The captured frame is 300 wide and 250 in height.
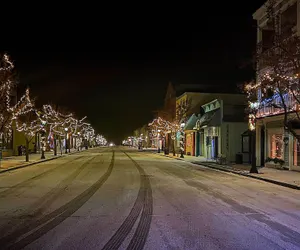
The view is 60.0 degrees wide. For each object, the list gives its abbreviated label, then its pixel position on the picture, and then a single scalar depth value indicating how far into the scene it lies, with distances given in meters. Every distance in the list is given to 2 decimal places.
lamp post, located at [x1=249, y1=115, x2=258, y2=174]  15.75
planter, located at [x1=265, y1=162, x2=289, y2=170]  17.80
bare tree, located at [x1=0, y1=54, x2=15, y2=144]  18.15
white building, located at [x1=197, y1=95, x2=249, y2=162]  26.47
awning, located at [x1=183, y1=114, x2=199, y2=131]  35.77
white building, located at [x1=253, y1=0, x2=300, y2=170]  17.25
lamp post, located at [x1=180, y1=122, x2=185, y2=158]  32.61
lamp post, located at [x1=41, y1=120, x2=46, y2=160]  27.82
